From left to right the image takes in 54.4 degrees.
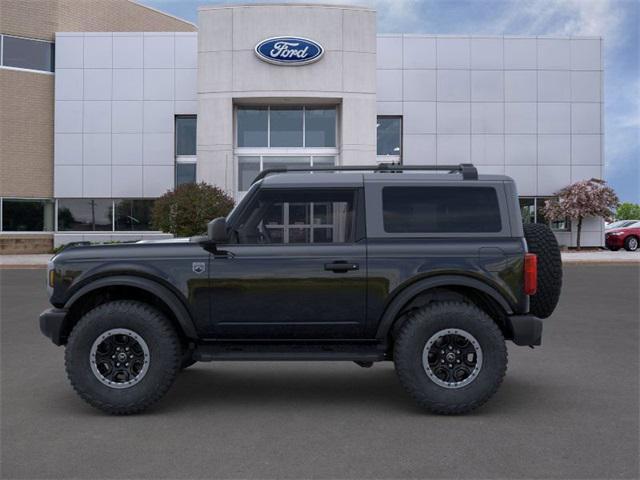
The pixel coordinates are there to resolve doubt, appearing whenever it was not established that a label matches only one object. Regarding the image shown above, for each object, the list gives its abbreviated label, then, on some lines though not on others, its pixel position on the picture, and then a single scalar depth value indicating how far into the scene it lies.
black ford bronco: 5.07
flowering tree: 29.92
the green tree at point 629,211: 161.50
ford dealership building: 29.81
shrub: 23.52
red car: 32.50
